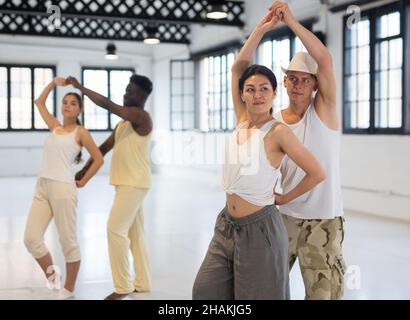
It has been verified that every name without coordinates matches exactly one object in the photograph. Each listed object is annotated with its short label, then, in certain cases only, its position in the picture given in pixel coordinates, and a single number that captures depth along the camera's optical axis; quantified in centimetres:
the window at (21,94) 1641
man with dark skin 400
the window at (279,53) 1048
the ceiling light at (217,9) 845
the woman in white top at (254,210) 233
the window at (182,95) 1576
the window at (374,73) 830
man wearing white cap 267
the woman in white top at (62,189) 397
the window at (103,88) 1741
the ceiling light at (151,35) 1168
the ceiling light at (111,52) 1418
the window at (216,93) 1348
